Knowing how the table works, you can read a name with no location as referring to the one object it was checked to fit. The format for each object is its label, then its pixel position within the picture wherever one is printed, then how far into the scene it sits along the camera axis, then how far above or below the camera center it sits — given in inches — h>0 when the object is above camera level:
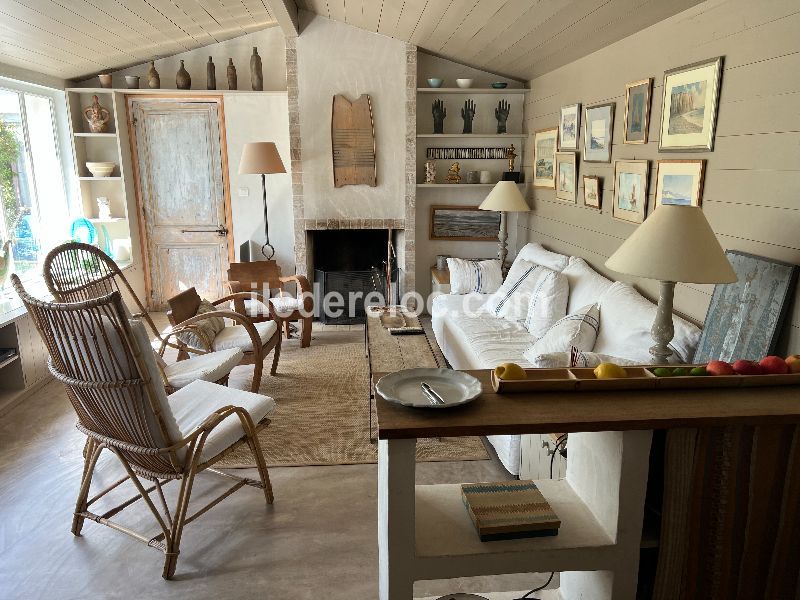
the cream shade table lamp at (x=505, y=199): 189.5 -7.8
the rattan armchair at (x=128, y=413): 80.1 -35.6
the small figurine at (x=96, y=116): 211.2 +22.2
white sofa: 105.9 -33.5
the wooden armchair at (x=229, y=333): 142.5 -41.8
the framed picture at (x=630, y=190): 126.6 -3.5
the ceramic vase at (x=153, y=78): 213.2 +36.1
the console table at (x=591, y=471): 51.6 -28.7
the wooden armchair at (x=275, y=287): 184.7 -37.2
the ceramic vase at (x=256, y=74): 217.3 +38.6
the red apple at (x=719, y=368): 59.7 -20.0
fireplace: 223.0 -37.2
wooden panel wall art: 211.3 +12.4
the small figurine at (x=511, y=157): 212.1 +6.6
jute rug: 124.2 -58.9
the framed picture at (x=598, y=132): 144.2 +11.1
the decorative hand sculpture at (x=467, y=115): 215.3 +22.4
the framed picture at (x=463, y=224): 229.3 -19.3
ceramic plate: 56.0 -21.5
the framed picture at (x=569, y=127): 165.6 +14.2
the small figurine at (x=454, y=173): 219.6 +0.9
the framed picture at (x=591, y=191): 150.7 -4.3
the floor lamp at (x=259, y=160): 202.1 +5.6
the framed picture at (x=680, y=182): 106.7 -1.4
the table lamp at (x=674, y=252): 78.5 -10.7
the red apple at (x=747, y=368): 59.5 -19.9
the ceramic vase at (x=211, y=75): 216.5 +37.8
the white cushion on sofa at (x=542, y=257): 167.5 -25.1
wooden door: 221.8 -7.4
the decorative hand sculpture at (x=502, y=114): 213.9 +22.7
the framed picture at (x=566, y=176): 167.8 -0.3
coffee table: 133.9 -43.2
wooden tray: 58.0 -20.8
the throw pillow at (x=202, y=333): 142.5 -39.6
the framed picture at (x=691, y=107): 101.7 +12.6
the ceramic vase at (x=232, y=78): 217.2 +36.8
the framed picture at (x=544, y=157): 186.5 +6.0
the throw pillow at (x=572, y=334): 117.0 -32.7
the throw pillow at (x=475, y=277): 195.3 -34.3
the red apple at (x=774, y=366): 59.1 -19.6
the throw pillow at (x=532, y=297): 146.8 -33.0
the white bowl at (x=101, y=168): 215.0 +3.2
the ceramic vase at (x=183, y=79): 213.9 +35.9
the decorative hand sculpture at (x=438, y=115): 214.1 +22.4
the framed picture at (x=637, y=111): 124.9 +14.2
